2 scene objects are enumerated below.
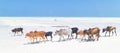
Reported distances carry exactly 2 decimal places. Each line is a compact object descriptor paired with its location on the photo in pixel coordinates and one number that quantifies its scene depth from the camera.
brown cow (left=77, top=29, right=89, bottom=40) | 16.56
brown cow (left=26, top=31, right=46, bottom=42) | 16.00
